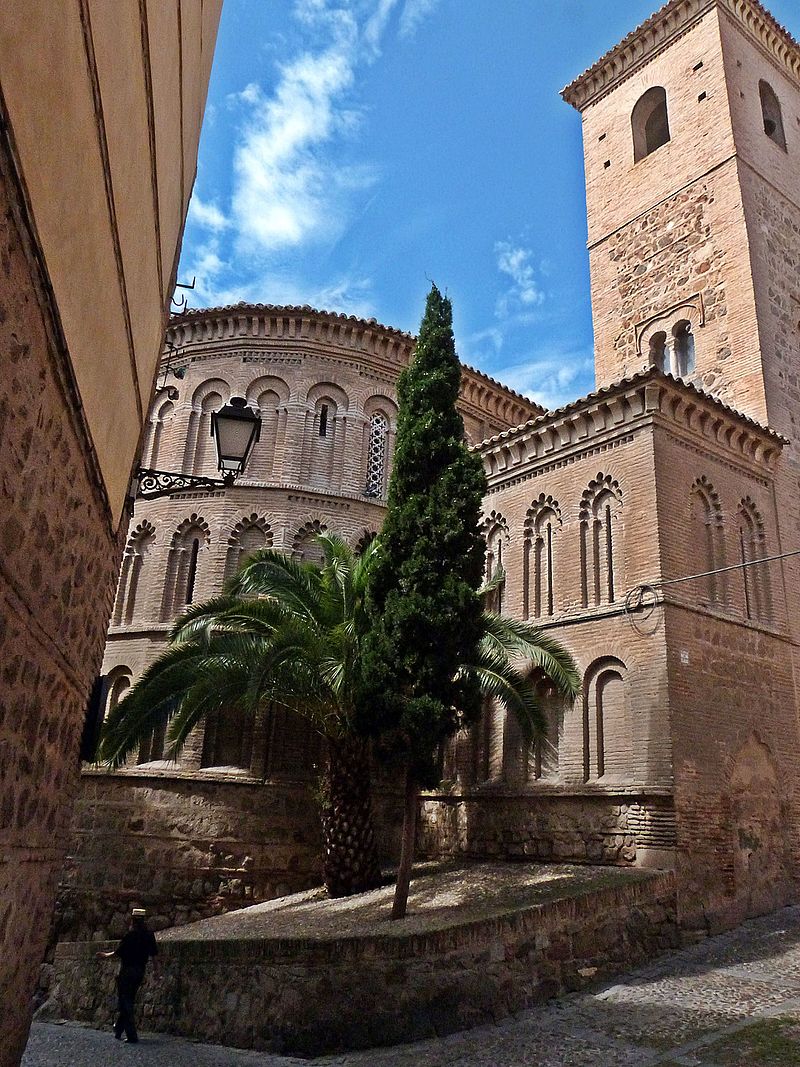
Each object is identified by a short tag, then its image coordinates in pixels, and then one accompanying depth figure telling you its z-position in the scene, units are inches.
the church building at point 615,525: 498.0
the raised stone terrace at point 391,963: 330.3
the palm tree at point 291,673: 487.8
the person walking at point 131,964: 339.9
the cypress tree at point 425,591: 418.0
